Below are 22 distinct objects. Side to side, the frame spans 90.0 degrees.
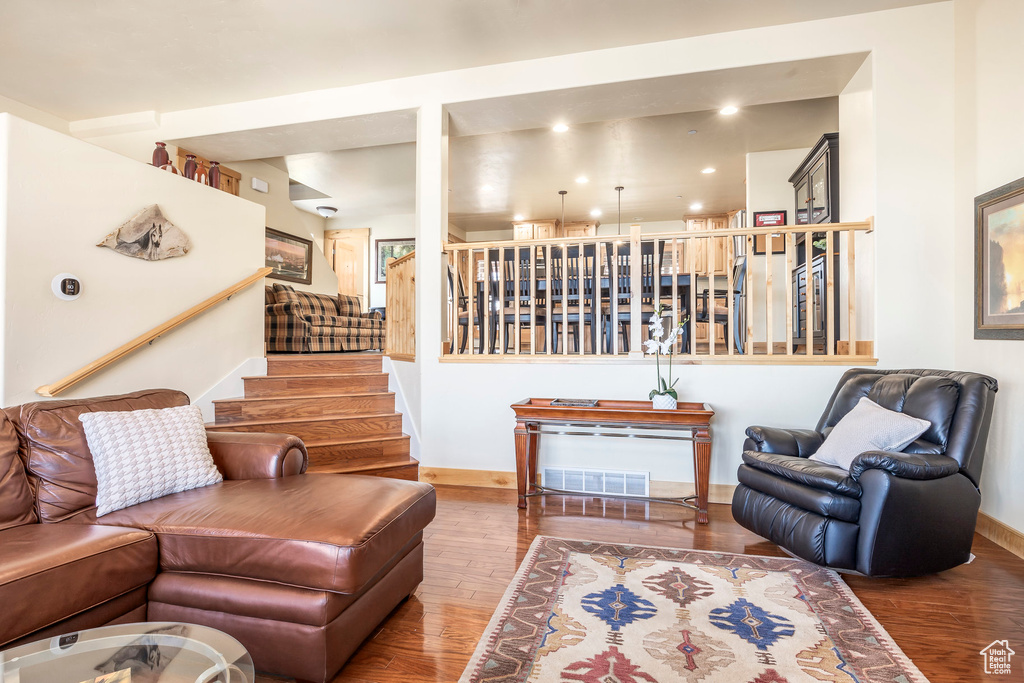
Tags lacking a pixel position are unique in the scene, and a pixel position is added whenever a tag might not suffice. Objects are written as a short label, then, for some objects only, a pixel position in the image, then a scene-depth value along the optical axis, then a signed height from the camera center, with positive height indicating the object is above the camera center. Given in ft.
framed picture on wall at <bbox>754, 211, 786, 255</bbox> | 17.83 +4.14
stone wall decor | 10.83 +2.32
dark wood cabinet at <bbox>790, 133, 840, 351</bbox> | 12.97 +3.57
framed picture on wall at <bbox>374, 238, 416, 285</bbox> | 29.27 +5.24
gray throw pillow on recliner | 7.88 -1.50
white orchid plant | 10.57 -0.09
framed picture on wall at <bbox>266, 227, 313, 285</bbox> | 20.46 +3.51
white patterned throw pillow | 6.22 -1.47
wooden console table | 10.07 -1.74
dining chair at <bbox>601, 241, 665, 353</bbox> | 12.07 +1.50
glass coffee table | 3.48 -2.26
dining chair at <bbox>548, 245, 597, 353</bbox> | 12.51 +1.29
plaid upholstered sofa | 17.51 +0.61
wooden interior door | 30.01 +4.70
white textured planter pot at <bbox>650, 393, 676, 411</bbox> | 10.46 -1.29
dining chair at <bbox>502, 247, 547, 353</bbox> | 12.87 +1.40
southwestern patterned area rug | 5.21 -3.39
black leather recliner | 7.02 -2.28
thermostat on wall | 9.59 +1.06
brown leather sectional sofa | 4.76 -2.12
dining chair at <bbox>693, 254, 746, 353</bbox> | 12.72 +0.82
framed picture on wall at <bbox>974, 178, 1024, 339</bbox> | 8.38 +1.29
